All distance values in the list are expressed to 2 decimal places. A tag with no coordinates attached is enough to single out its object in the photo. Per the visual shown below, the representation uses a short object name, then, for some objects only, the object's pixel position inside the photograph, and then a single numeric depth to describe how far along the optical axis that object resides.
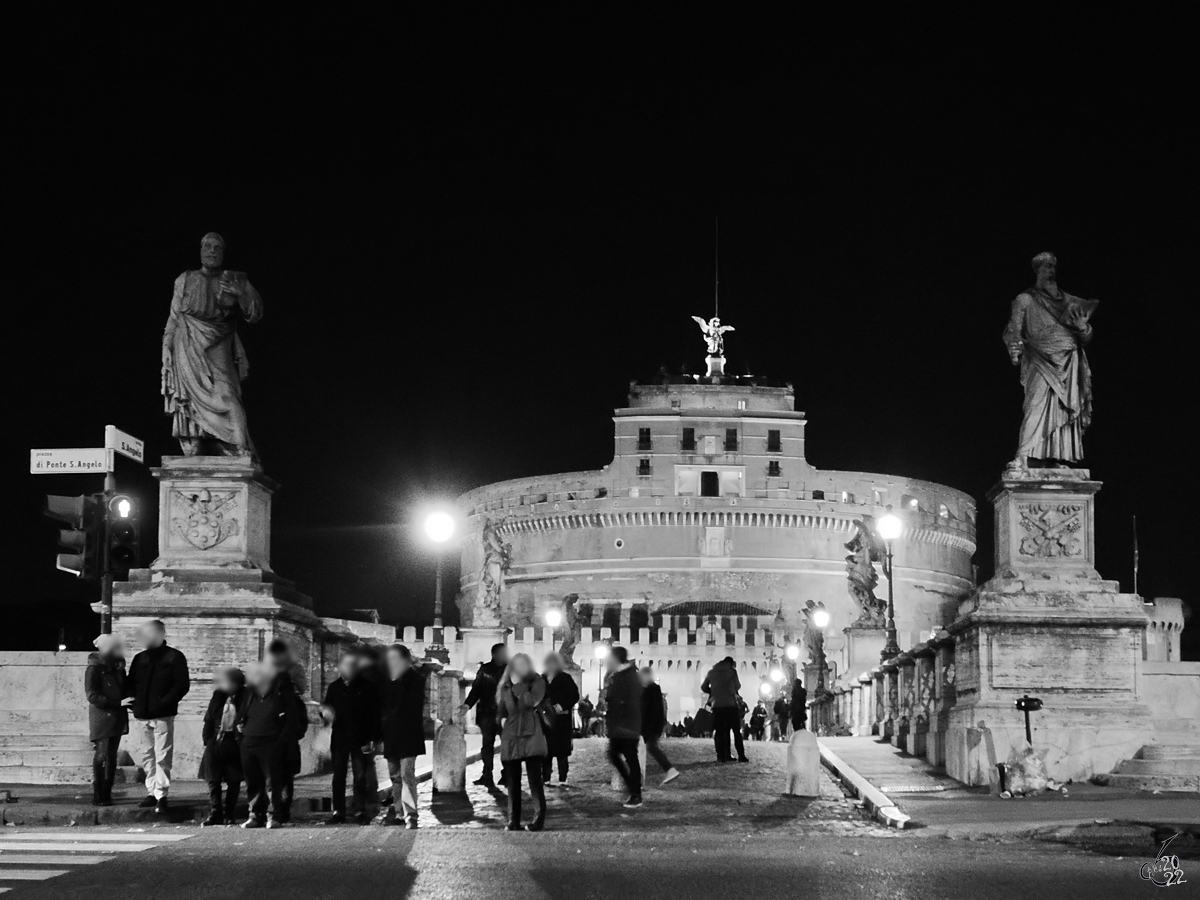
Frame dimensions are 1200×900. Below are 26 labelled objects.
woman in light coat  13.55
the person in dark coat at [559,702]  17.50
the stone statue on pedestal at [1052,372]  18.28
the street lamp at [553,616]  57.66
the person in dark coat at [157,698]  13.62
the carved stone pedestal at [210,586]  15.95
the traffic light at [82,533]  17.02
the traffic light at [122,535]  17.17
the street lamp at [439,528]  29.25
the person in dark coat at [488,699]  16.73
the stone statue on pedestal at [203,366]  16.75
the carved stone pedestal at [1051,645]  17.22
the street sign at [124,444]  17.88
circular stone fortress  101.75
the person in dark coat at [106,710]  13.72
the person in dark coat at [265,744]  13.16
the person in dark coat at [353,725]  14.02
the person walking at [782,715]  36.22
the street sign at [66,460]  17.92
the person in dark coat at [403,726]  13.77
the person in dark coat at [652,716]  18.73
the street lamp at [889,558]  30.81
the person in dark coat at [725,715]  22.30
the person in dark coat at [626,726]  15.95
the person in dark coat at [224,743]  13.46
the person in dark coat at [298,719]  13.27
